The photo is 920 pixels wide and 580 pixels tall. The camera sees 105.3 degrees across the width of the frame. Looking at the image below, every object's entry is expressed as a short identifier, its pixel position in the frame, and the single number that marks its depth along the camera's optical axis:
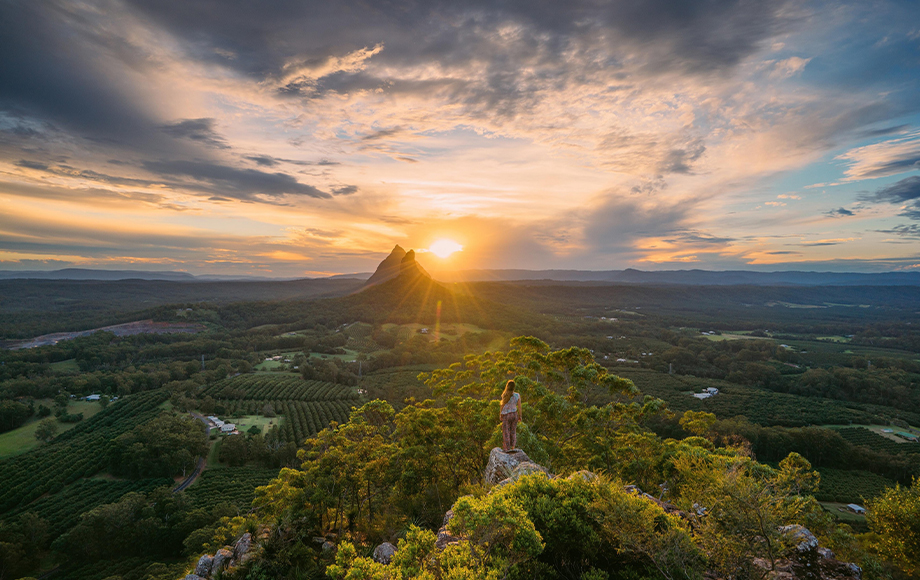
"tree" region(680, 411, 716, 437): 26.09
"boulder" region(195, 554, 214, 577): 18.03
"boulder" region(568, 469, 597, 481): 14.06
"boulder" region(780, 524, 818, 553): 12.15
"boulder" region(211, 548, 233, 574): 17.75
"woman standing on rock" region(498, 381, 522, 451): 17.03
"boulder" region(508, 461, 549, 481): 14.56
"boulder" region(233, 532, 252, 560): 18.07
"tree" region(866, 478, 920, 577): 16.34
